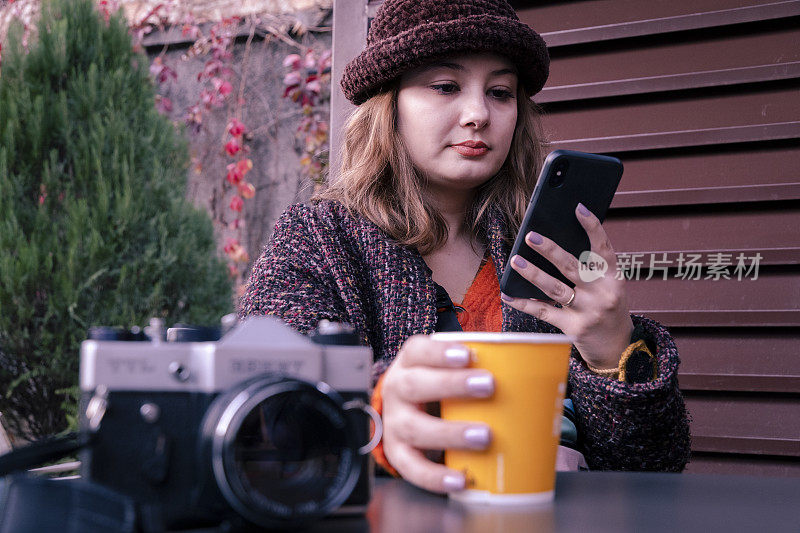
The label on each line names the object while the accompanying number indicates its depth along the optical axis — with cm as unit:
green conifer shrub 292
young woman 108
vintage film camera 53
